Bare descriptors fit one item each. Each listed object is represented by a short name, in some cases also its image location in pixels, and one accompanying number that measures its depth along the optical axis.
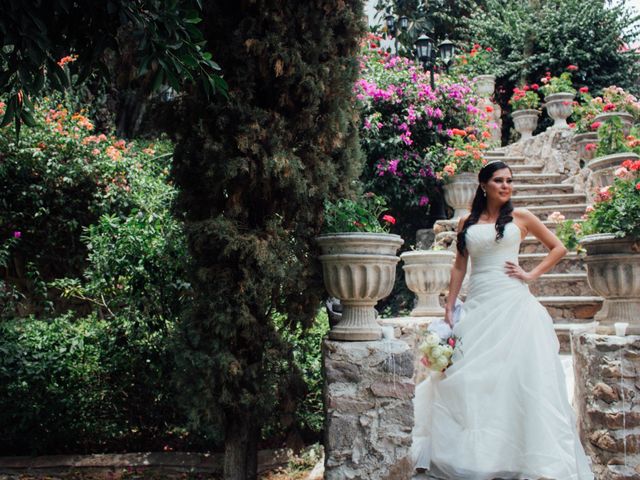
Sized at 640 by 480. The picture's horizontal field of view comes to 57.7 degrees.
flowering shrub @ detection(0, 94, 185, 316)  6.04
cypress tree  3.20
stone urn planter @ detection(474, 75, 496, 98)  11.61
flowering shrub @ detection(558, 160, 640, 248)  3.45
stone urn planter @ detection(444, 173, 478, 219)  7.60
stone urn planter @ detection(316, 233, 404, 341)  3.22
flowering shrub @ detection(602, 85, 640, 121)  6.58
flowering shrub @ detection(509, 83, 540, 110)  10.04
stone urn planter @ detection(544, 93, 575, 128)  8.99
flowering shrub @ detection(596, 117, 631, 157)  5.80
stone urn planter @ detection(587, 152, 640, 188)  5.33
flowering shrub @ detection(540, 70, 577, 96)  9.61
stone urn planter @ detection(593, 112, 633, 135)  6.09
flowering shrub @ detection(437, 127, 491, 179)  7.53
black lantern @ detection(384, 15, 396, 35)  13.66
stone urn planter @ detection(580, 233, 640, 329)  3.47
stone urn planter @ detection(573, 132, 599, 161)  7.18
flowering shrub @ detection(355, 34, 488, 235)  7.94
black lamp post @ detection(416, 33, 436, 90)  8.73
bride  2.98
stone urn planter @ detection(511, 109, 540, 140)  9.84
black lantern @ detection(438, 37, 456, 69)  9.50
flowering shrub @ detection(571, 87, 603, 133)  7.34
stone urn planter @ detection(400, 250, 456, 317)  5.20
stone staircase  5.60
